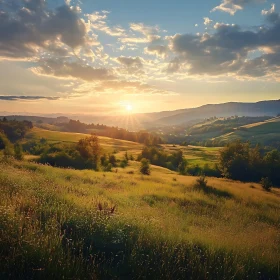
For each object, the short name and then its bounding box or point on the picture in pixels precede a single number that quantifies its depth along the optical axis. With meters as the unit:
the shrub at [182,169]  70.12
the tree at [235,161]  77.69
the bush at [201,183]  29.30
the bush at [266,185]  46.82
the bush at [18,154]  39.85
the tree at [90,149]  55.87
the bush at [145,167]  51.28
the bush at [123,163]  61.56
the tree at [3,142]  69.46
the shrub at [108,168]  48.66
